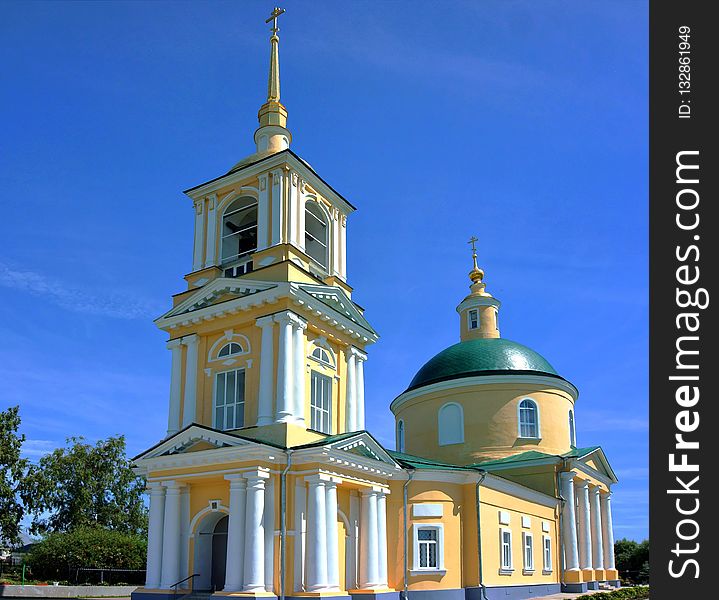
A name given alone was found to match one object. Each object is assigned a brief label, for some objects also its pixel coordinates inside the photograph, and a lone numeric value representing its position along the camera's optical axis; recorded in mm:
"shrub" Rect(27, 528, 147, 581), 31391
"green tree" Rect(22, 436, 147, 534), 40828
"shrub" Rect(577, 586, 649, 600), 20844
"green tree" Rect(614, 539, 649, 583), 48281
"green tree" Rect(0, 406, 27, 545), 35875
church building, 17484
